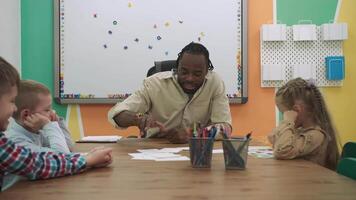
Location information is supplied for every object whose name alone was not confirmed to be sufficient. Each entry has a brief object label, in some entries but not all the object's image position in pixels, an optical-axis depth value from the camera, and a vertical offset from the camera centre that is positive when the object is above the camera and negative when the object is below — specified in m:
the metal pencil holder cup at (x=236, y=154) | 1.38 -0.18
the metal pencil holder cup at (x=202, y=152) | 1.41 -0.18
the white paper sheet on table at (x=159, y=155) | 1.64 -0.23
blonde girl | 1.66 -0.14
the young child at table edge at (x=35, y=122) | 1.49 -0.09
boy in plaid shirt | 1.12 -0.16
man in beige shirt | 2.50 -0.02
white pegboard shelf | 3.61 +0.35
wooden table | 1.01 -0.23
